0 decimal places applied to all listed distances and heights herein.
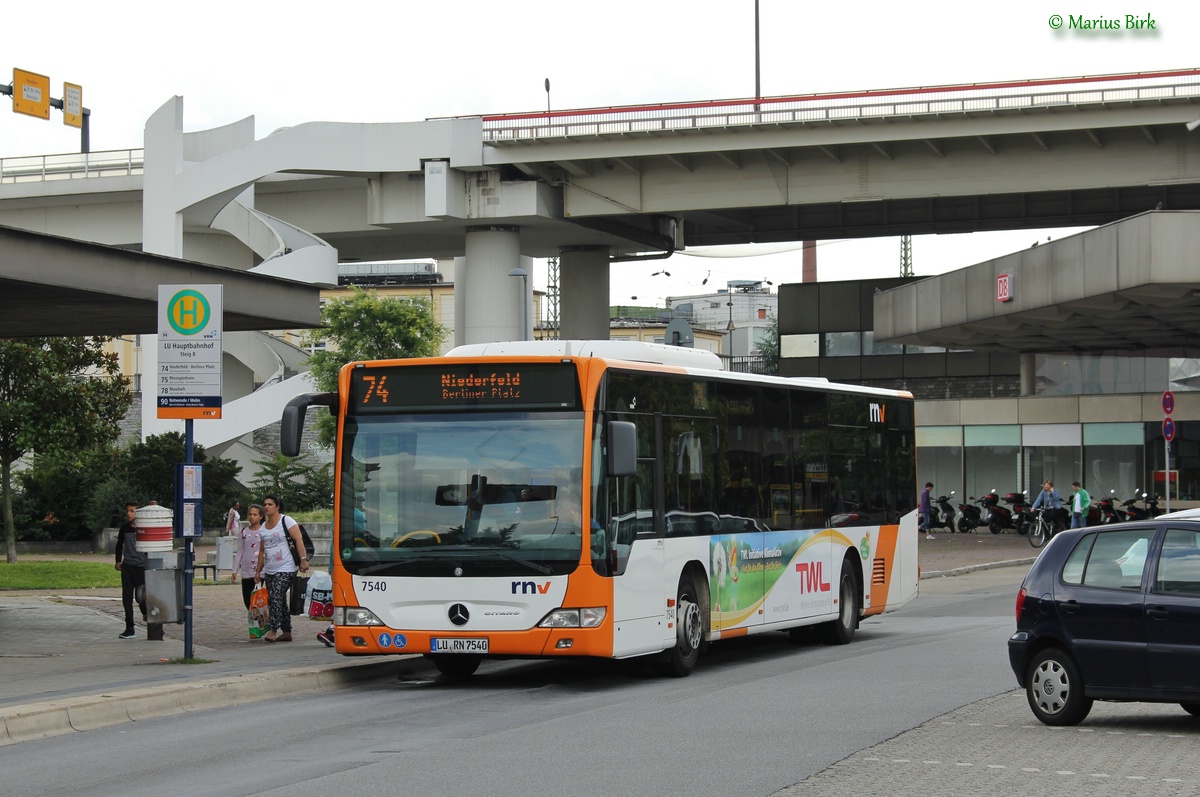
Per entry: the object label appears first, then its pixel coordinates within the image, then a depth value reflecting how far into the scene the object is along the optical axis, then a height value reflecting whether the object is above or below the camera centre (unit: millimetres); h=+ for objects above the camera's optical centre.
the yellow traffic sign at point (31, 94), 39406 +9762
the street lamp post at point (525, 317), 42656 +4700
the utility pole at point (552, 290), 77688 +9645
